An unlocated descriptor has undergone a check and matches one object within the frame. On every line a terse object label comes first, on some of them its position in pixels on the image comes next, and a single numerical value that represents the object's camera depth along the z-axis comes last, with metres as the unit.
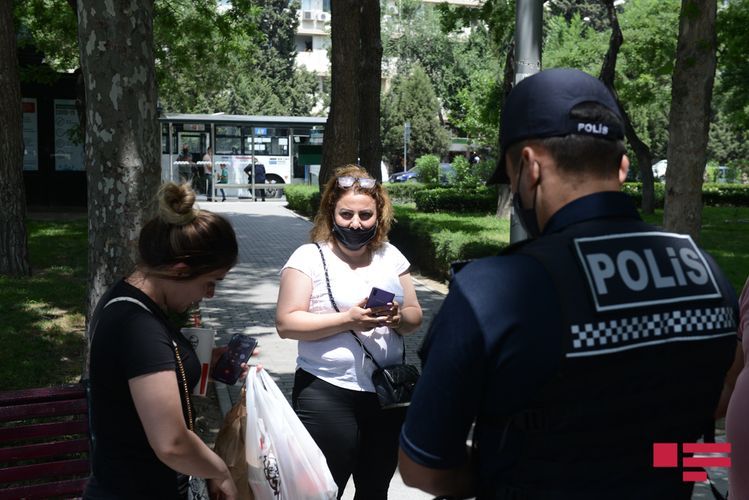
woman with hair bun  2.45
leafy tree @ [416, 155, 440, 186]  38.97
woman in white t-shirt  3.67
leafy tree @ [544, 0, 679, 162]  31.42
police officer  1.65
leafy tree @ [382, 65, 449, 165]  58.56
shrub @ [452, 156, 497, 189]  32.31
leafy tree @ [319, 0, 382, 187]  12.39
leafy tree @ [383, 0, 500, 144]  62.81
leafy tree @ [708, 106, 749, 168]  67.56
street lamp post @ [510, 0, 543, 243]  6.75
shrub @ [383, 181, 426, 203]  33.38
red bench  3.89
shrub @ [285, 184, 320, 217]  23.83
